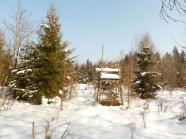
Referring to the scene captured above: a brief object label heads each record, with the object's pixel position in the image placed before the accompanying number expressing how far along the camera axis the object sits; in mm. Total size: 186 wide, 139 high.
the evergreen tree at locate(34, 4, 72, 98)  6793
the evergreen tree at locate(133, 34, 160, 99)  10008
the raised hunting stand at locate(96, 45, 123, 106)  7361
